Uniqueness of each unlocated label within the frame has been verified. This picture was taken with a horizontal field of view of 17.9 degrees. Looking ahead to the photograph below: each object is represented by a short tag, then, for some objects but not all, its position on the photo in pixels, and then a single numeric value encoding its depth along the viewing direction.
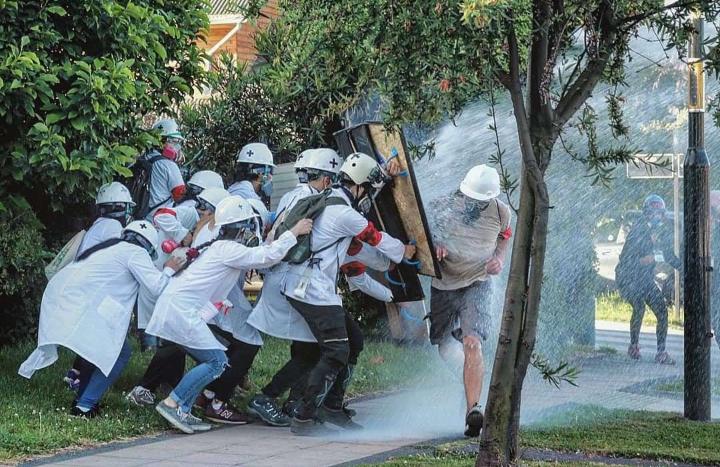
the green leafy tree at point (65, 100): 15.98
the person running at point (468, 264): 16.79
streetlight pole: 17.56
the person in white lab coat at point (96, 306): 16.12
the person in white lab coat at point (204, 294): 16.08
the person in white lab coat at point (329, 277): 16.24
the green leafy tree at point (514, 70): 11.95
